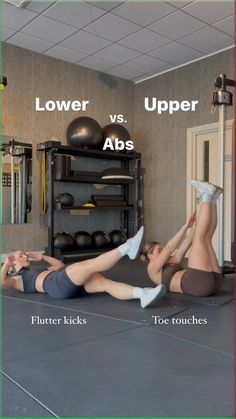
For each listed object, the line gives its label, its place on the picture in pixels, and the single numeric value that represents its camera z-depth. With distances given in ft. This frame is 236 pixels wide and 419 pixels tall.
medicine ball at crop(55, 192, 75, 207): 15.42
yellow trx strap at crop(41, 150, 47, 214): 15.93
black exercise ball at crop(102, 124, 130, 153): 16.98
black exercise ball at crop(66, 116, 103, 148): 16.08
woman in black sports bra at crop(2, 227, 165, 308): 7.42
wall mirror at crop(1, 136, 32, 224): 15.26
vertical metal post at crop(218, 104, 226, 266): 11.11
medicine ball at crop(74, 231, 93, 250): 15.47
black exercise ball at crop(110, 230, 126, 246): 16.52
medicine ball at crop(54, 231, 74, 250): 14.97
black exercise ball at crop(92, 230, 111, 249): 15.97
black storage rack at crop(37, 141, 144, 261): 15.26
